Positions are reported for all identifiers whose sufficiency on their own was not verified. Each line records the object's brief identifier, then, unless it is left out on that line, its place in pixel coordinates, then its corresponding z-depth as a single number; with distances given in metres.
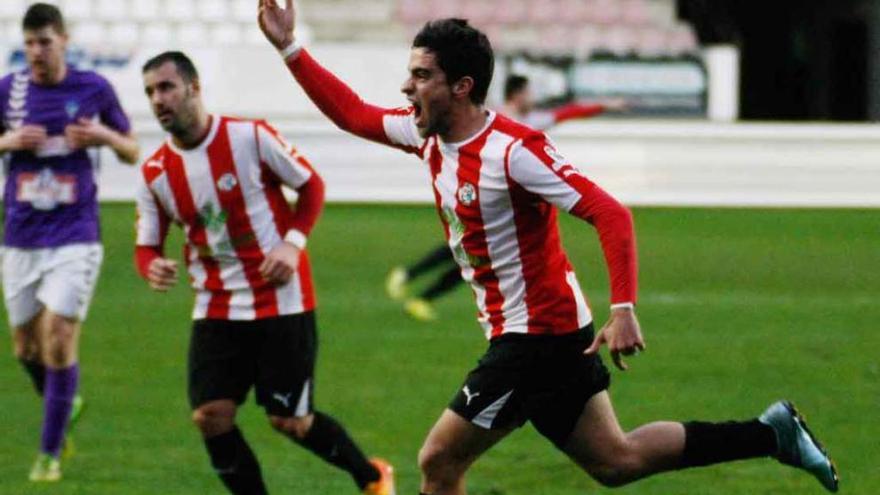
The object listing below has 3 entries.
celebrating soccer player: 12.86
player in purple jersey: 17.97
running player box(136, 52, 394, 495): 15.18
